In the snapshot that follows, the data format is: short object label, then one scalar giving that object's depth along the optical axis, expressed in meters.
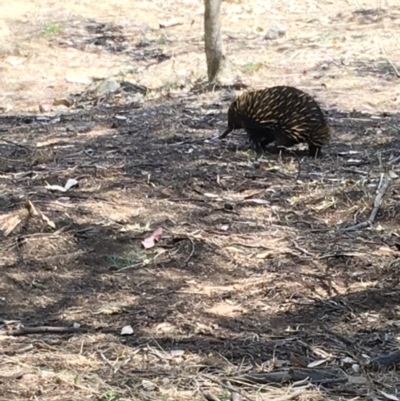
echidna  7.21
